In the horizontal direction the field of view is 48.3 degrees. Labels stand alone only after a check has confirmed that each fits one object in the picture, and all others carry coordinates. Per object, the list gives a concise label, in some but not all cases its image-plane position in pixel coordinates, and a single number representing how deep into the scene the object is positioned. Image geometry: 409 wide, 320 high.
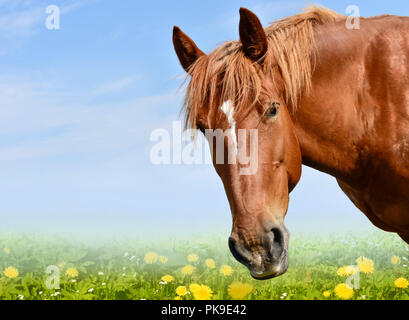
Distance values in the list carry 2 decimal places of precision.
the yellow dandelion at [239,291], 4.31
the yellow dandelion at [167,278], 4.70
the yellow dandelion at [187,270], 4.95
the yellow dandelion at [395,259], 5.83
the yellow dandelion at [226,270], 4.99
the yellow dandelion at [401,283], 4.77
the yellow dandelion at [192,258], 5.33
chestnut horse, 3.15
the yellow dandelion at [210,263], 5.14
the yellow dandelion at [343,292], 4.39
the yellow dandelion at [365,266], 5.00
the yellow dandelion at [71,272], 4.86
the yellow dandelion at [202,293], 4.25
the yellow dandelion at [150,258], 5.25
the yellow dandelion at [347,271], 4.82
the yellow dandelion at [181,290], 4.36
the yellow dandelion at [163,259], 5.31
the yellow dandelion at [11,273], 4.74
